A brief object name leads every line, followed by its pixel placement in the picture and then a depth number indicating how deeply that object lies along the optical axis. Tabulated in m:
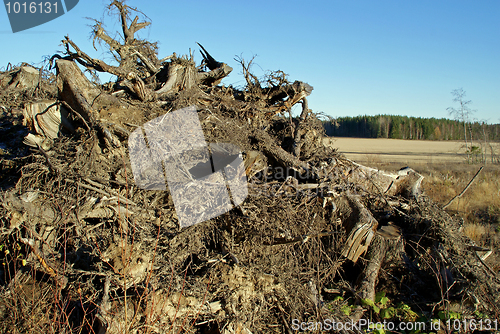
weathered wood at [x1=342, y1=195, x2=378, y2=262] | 4.03
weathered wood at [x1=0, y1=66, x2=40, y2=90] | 6.94
